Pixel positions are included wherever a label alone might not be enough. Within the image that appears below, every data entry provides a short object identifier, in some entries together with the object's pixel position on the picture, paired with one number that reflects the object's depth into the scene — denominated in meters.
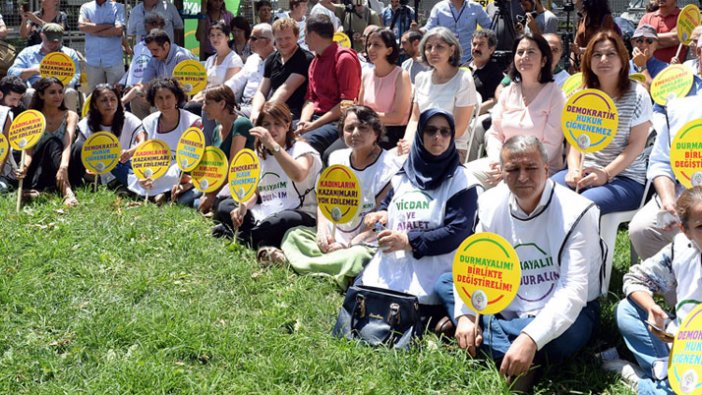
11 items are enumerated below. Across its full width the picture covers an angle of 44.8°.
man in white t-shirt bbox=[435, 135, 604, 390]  3.88
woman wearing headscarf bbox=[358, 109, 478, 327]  4.51
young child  3.48
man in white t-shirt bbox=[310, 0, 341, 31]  10.31
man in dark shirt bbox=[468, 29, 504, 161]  7.46
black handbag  4.26
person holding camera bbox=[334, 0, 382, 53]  11.29
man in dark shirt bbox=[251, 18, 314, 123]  7.59
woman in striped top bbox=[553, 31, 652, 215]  4.96
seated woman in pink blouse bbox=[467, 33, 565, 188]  5.55
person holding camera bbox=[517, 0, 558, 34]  8.86
